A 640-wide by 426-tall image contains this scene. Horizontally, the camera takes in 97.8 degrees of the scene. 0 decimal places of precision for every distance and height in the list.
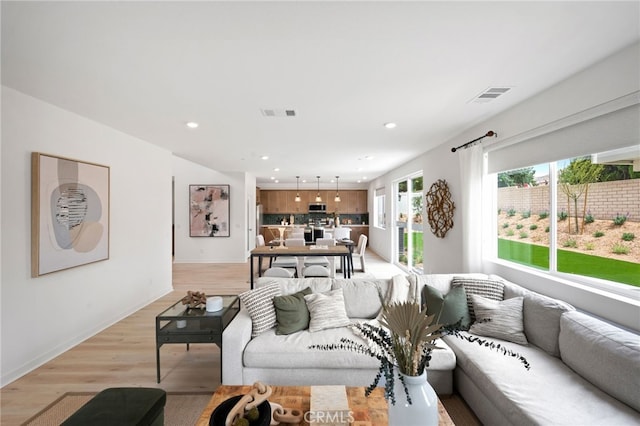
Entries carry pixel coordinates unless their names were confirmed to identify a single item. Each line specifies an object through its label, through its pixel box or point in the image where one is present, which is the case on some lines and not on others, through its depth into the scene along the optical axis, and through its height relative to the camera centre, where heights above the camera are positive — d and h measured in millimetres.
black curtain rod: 3150 +926
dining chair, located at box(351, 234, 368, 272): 6504 -745
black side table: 2451 -1004
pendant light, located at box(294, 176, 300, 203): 10869 +988
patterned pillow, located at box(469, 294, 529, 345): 2326 -900
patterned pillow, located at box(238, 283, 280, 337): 2485 -844
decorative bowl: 1316 -963
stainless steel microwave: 11312 +335
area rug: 2049 -1497
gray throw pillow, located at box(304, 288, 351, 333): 2562 -898
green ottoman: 1545 -1133
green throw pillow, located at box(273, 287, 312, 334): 2512 -903
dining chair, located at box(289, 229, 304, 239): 7742 -522
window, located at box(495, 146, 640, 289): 2107 -4
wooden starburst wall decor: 4284 +126
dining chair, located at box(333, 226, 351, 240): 8906 -542
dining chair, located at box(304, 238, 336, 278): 5531 -937
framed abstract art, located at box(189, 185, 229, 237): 7980 +171
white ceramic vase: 1172 -807
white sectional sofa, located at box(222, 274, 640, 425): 1564 -1061
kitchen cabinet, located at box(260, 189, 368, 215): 11406 +624
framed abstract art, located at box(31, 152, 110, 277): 2713 +41
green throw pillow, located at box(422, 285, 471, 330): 2615 -848
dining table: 4949 -632
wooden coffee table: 1472 -1088
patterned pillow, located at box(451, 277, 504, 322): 2756 -727
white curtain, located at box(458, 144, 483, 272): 3445 +123
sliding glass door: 6035 -173
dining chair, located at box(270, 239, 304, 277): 5742 -969
